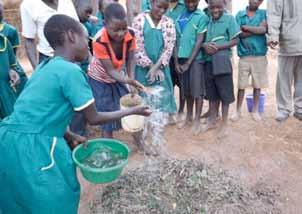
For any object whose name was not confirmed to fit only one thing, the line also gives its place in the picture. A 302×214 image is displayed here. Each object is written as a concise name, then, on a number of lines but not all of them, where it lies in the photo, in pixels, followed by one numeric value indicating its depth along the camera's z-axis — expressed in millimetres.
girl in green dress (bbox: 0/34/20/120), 2060
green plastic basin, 1309
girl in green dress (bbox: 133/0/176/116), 2391
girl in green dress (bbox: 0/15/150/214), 1265
